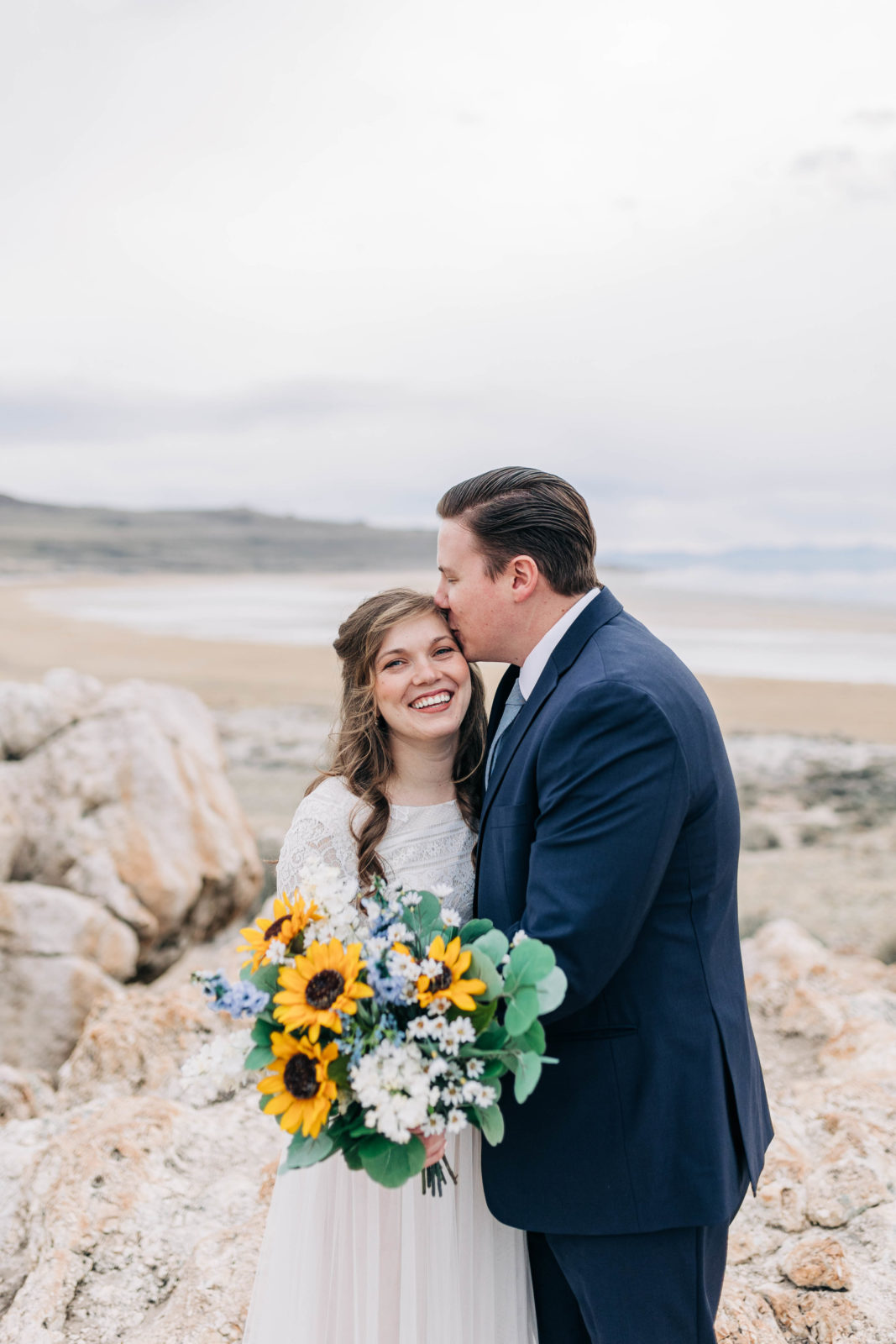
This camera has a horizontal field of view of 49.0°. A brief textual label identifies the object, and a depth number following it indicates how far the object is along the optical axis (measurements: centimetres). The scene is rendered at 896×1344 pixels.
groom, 226
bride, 271
